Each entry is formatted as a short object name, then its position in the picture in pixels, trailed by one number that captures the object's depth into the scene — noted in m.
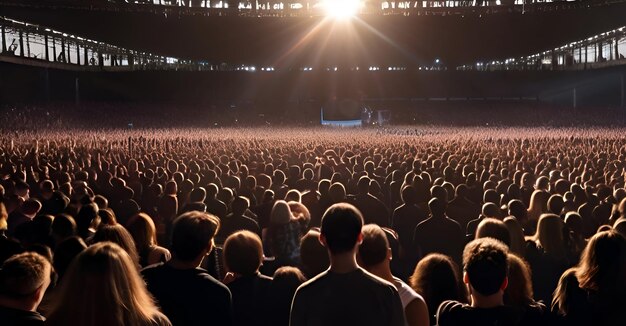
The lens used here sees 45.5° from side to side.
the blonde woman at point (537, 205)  10.16
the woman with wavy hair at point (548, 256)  7.27
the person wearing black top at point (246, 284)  5.63
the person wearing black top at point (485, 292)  4.29
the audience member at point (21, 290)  4.26
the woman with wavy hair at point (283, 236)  7.65
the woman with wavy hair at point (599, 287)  5.09
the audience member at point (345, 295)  4.07
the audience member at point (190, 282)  4.95
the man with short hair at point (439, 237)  8.45
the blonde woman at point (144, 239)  6.87
